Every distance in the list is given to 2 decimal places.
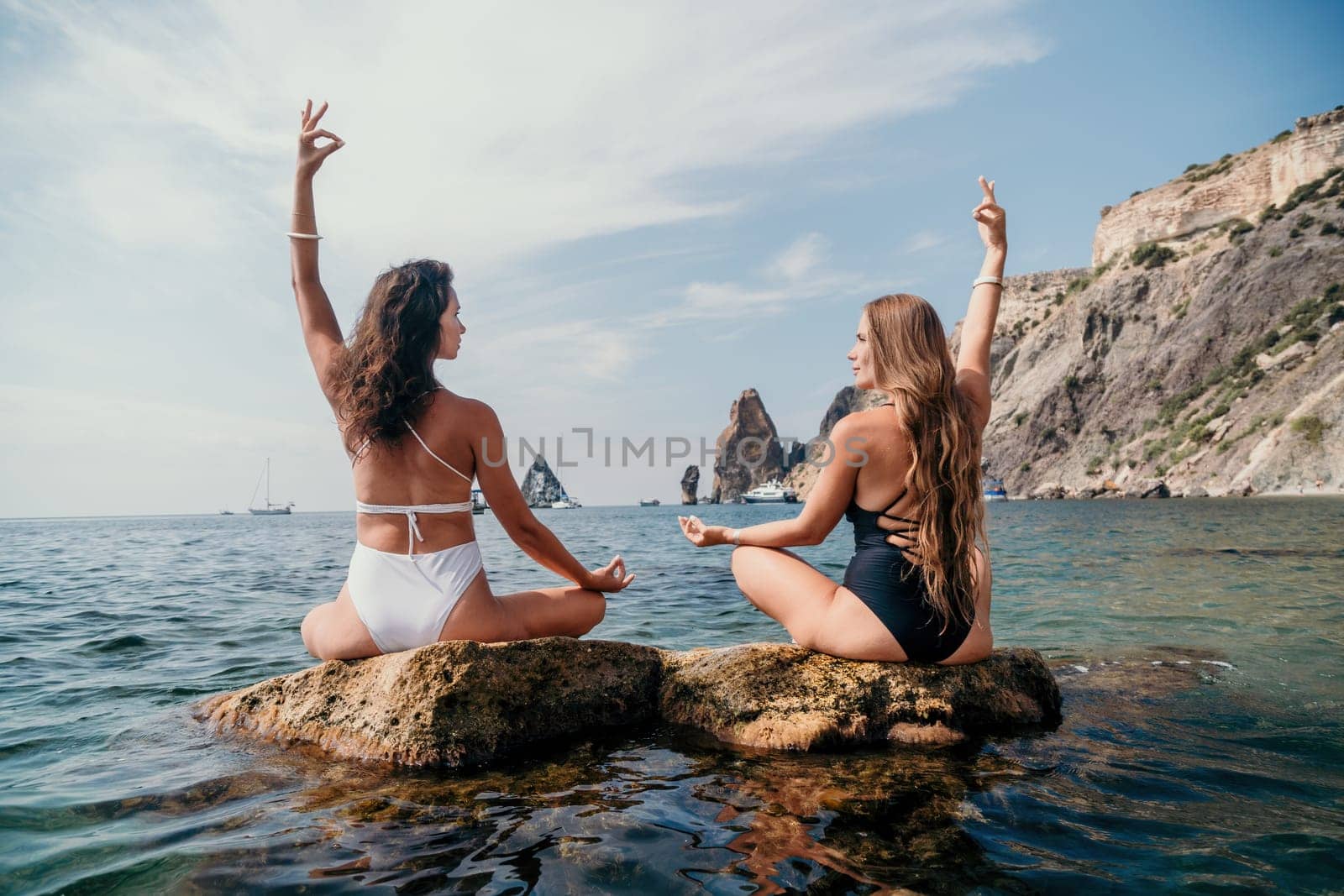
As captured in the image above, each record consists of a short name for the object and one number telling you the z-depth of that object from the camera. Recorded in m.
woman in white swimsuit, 3.47
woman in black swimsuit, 3.50
